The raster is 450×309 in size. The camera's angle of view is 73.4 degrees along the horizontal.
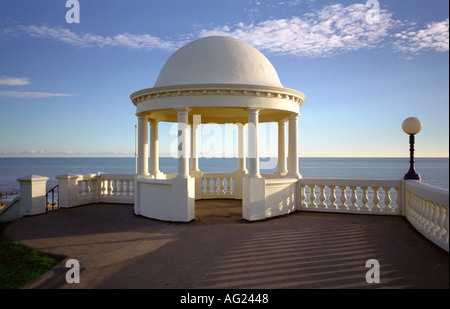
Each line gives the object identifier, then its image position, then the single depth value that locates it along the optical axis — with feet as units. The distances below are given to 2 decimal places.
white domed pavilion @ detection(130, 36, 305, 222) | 32.45
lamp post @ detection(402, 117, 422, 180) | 31.27
